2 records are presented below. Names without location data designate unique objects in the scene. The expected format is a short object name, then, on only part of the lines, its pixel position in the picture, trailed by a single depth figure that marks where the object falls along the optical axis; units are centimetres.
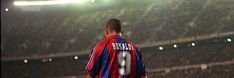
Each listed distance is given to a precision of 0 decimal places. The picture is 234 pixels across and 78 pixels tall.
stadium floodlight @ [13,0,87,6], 3672
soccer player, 842
